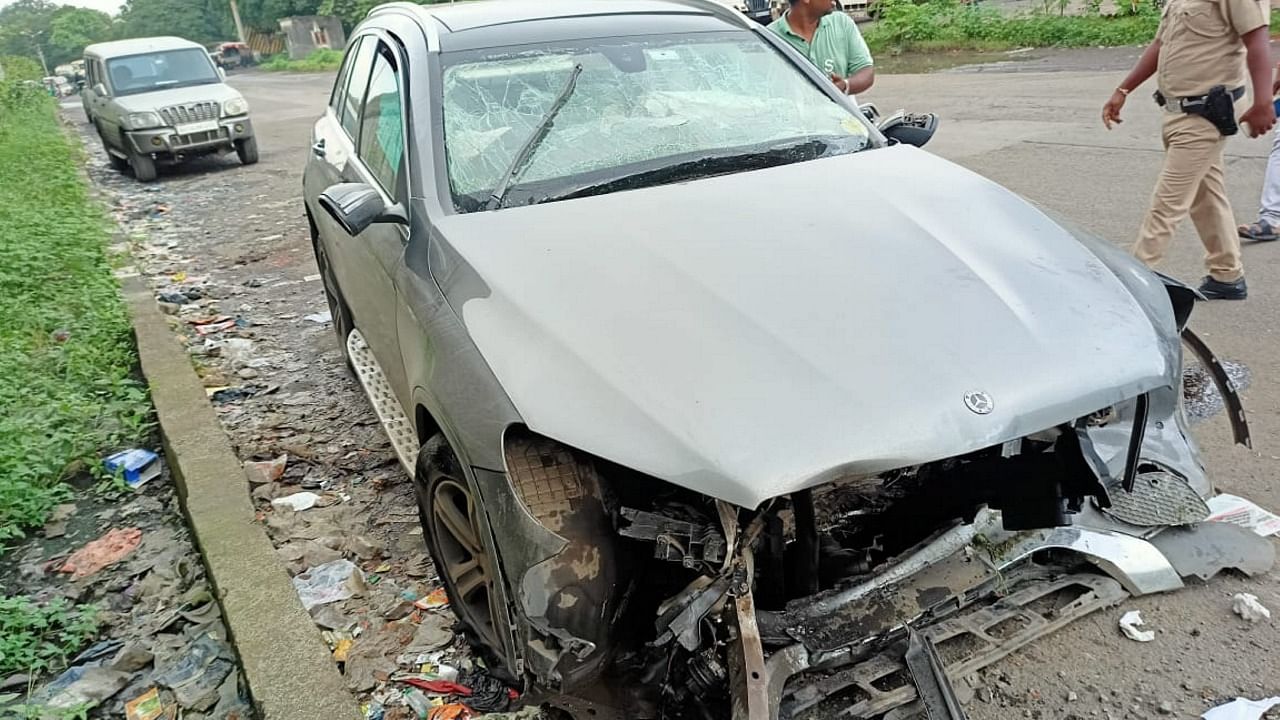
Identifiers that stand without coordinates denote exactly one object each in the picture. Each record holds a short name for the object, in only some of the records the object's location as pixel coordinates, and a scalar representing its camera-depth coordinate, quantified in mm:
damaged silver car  1964
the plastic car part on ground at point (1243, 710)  2262
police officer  4223
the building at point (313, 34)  54188
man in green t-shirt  5270
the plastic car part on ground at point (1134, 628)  2545
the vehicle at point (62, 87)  39900
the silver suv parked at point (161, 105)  11547
